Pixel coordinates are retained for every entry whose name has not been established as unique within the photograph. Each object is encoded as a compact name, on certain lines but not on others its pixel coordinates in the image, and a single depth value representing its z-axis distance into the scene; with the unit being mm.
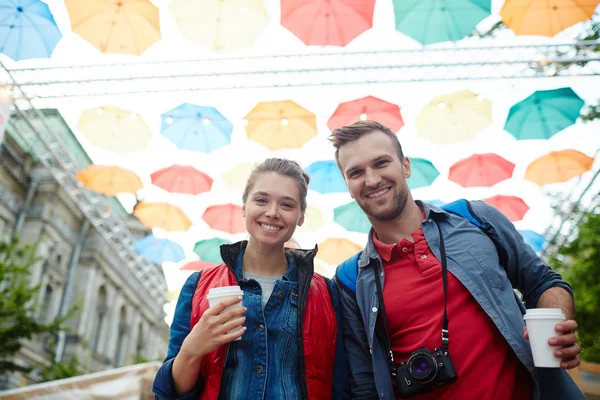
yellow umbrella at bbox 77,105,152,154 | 9555
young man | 1856
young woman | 1828
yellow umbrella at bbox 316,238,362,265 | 13062
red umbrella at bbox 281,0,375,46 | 7145
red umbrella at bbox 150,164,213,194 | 10938
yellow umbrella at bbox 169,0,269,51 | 7238
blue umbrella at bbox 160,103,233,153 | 9562
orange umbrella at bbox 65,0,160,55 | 7180
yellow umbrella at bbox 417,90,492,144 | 9195
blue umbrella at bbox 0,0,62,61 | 7445
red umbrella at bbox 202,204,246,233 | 12047
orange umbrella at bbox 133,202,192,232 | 12141
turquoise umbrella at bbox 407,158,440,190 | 10484
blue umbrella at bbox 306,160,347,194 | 10953
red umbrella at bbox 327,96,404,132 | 9141
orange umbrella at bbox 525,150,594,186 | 10391
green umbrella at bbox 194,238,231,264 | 13039
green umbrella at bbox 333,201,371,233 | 12000
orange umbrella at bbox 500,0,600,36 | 7121
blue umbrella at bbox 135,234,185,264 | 13586
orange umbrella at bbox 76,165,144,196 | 11109
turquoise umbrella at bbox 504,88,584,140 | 8977
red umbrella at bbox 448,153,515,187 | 10508
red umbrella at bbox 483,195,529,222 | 11633
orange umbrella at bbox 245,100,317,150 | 9336
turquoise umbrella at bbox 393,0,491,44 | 7172
